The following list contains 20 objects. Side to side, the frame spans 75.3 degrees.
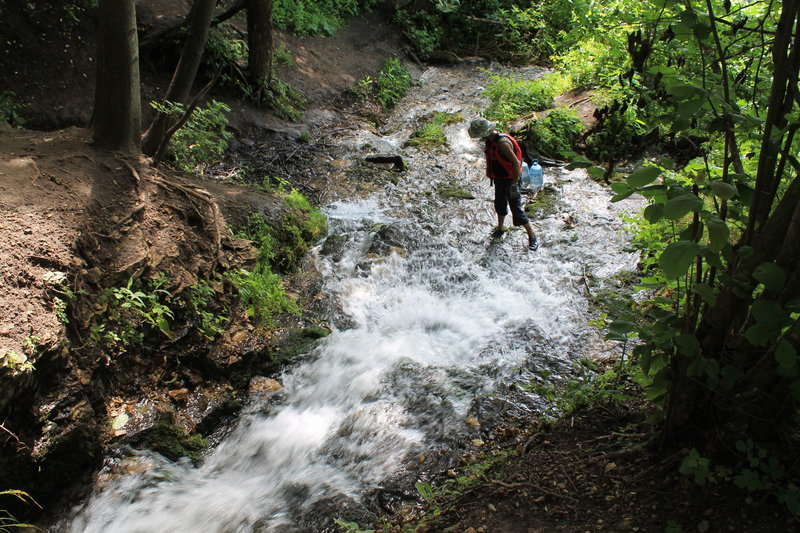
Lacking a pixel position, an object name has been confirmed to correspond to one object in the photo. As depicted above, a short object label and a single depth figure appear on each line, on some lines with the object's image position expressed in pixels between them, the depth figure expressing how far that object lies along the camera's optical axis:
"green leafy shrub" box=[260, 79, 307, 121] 10.66
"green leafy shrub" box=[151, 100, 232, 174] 7.43
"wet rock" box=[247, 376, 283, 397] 5.25
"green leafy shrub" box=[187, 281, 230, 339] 5.36
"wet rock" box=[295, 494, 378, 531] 3.73
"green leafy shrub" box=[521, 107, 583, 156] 10.11
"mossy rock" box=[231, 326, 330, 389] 5.39
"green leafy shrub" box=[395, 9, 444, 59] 16.05
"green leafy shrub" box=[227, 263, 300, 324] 5.91
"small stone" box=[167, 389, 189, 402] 4.94
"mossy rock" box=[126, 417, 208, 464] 4.48
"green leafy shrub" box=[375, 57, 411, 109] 13.01
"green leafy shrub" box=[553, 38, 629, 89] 10.90
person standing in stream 7.34
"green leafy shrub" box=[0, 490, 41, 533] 3.63
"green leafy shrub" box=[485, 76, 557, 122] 11.41
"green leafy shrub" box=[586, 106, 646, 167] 9.59
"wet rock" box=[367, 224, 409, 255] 7.50
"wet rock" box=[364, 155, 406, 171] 9.95
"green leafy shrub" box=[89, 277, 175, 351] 4.61
